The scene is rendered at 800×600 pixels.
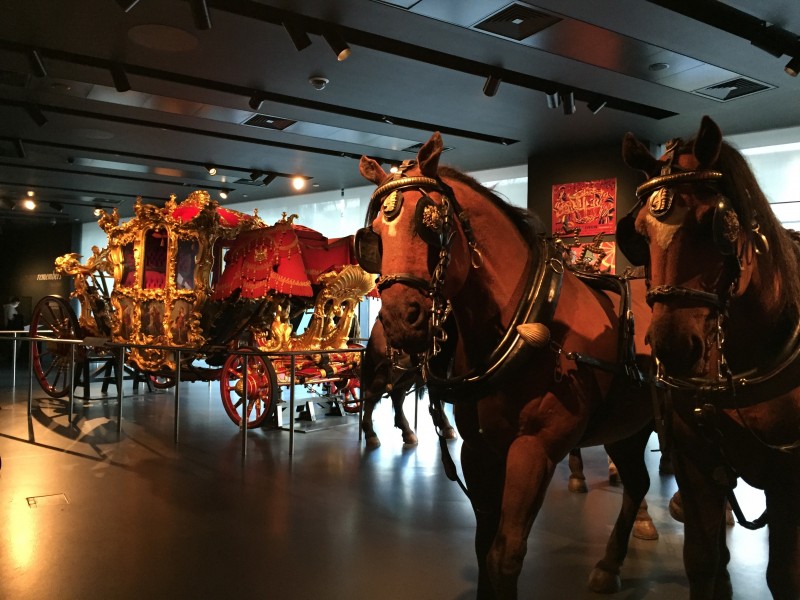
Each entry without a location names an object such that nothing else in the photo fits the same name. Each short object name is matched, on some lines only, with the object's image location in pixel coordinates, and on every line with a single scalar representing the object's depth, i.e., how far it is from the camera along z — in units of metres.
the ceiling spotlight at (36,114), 6.00
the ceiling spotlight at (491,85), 5.07
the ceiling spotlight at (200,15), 3.64
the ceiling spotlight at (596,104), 5.63
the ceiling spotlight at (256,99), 5.74
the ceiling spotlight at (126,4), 3.55
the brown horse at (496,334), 1.61
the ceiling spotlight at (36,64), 4.75
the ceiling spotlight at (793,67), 4.50
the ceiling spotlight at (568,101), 5.38
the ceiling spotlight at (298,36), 4.24
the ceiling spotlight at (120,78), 5.10
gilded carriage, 5.83
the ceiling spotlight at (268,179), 9.30
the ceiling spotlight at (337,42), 4.31
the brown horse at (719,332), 1.43
